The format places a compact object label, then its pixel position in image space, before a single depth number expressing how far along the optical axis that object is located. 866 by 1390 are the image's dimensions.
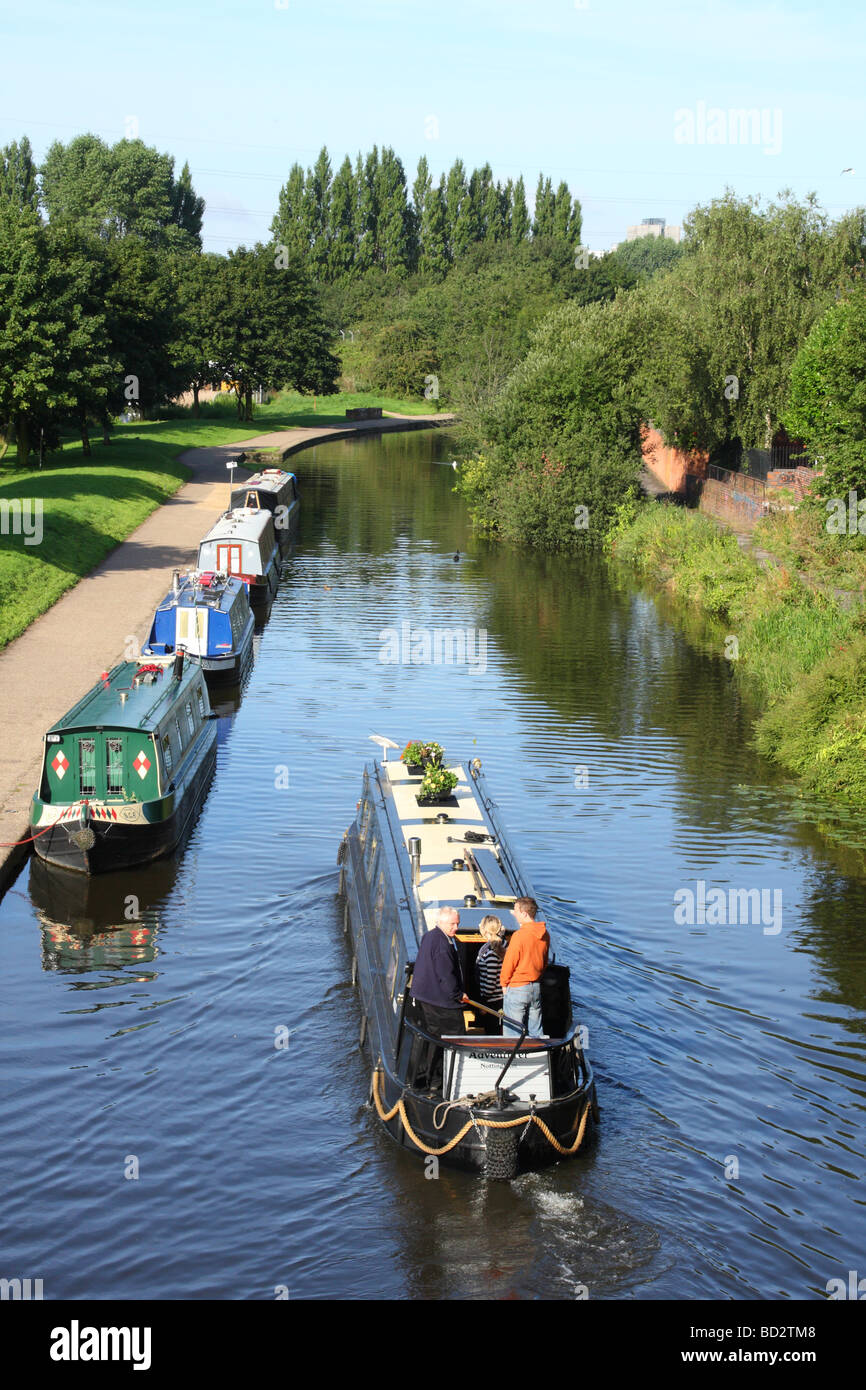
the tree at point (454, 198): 144.50
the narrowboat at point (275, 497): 47.56
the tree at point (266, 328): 84.62
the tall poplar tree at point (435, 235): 141.38
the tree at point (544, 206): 144.75
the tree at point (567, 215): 143.62
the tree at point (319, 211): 141.38
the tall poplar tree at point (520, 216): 144.62
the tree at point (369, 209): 143.62
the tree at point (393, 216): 141.88
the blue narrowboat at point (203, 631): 29.20
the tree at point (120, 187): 123.00
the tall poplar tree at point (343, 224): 140.75
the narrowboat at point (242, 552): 38.00
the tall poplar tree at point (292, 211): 140.38
